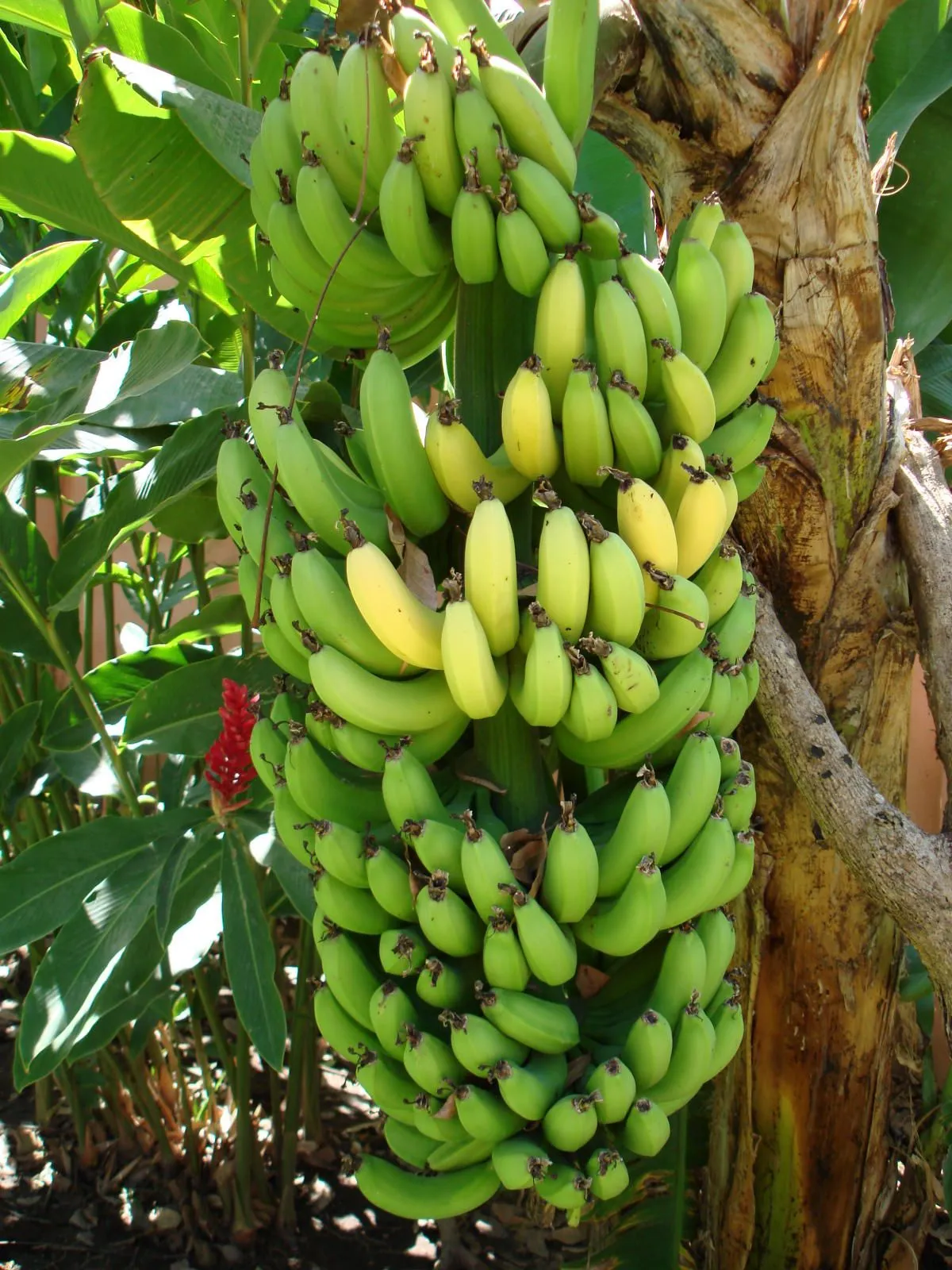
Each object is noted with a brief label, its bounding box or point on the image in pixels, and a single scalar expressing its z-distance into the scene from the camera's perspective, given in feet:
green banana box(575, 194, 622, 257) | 2.62
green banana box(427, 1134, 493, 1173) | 2.70
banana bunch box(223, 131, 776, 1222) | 2.50
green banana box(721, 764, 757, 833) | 2.95
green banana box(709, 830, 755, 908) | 2.92
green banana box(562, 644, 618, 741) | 2.48
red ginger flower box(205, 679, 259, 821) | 3.95
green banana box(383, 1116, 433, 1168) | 2.88
